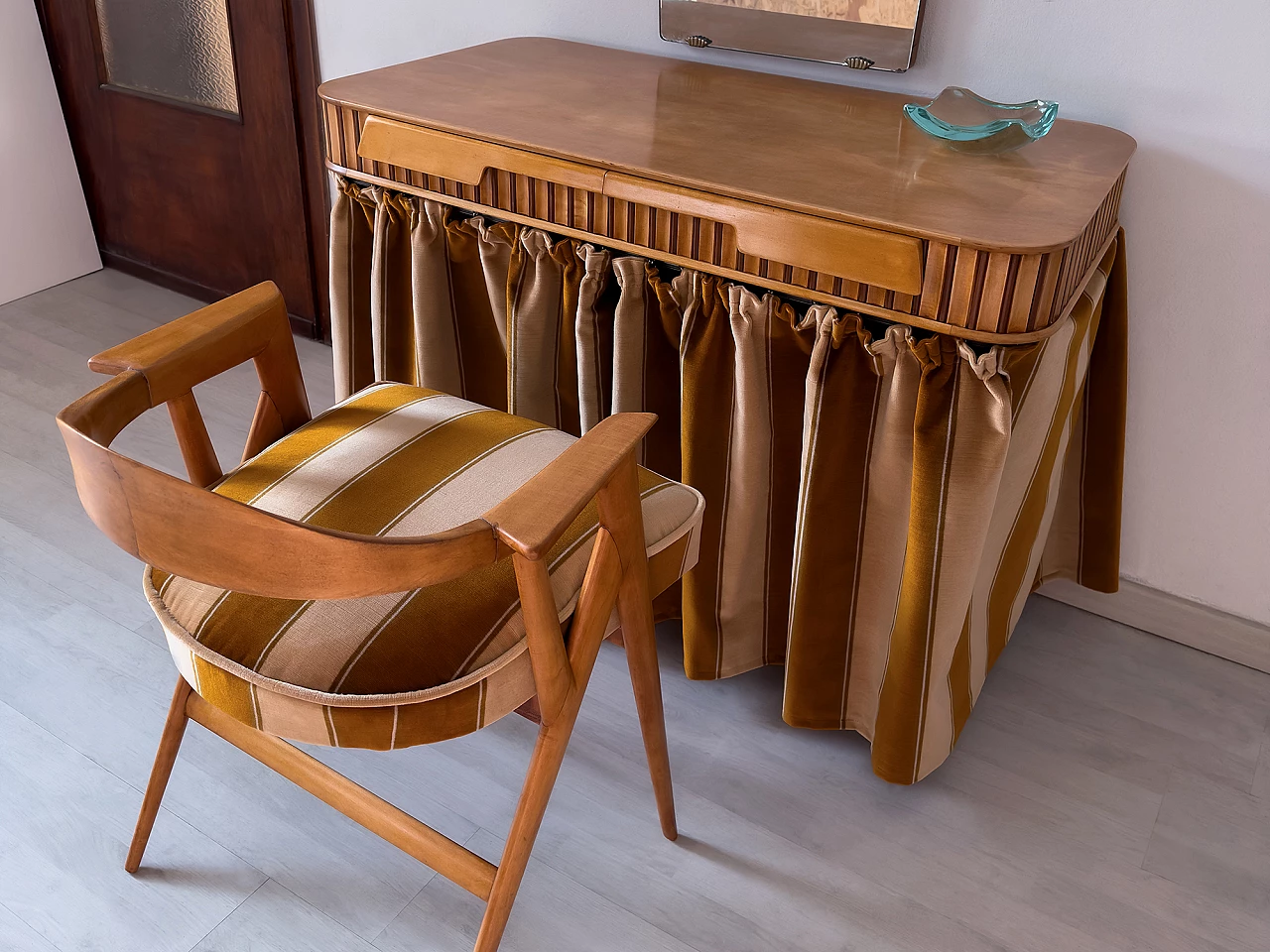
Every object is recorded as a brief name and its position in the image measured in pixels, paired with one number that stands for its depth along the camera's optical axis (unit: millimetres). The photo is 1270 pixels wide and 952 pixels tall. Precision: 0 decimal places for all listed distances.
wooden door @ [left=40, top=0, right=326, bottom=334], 2393
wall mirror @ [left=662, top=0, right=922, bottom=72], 1530
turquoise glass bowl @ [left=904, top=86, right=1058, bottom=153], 1326
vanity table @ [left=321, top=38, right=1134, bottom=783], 1162
